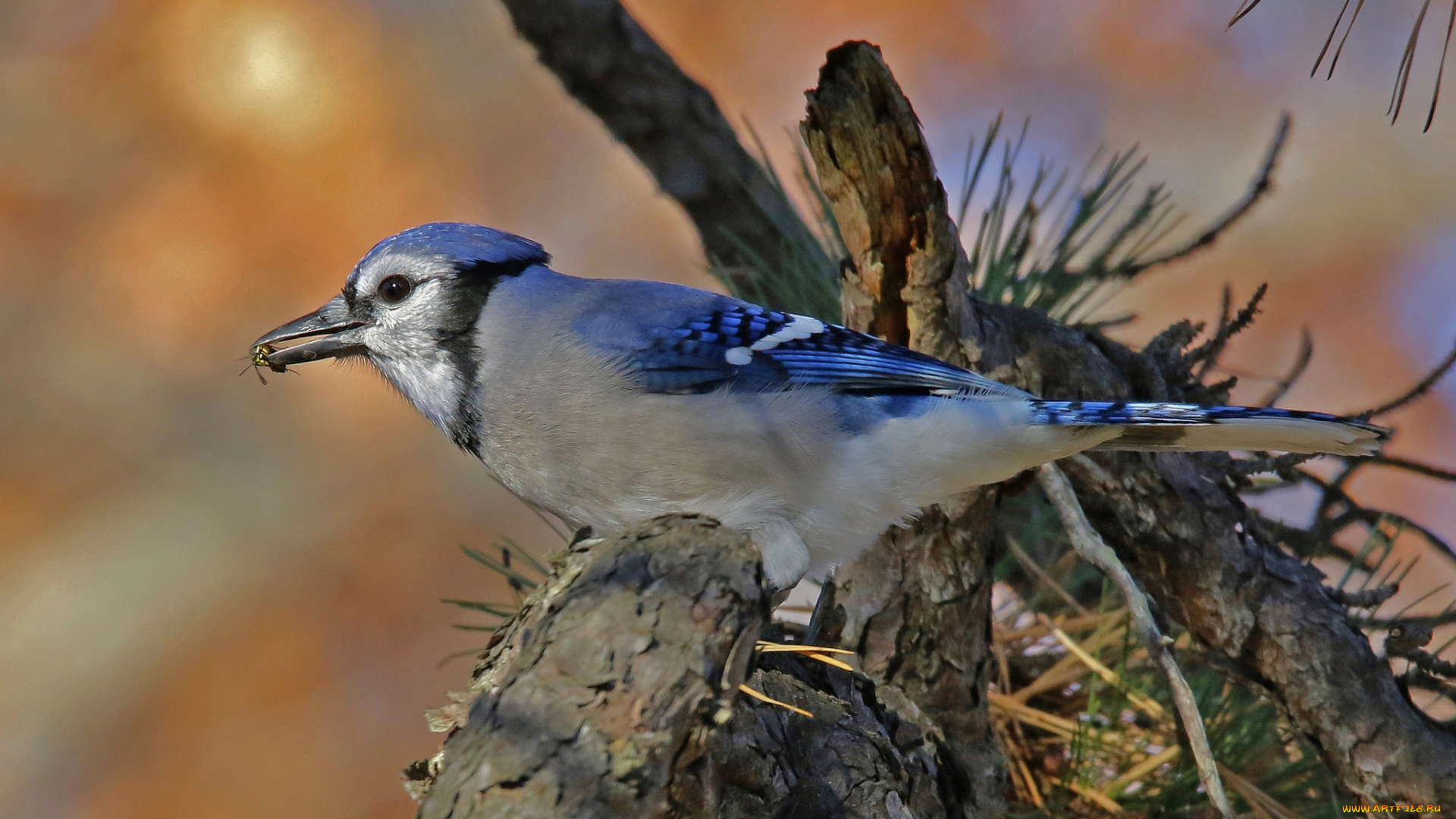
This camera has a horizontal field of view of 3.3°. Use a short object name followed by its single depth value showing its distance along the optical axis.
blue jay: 6.24
